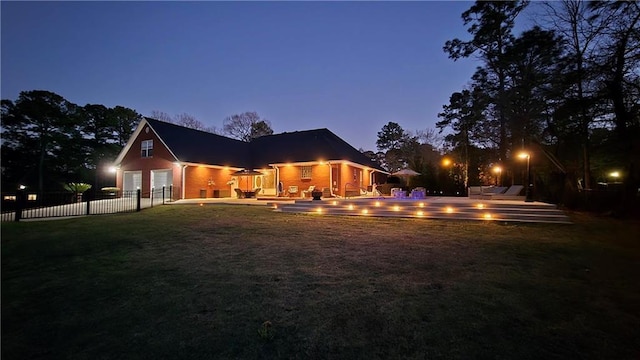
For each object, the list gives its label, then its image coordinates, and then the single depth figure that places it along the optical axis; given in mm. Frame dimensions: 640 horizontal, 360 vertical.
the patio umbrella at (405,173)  21247
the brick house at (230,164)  21844
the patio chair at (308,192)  20641
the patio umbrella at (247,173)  22391
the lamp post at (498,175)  23653
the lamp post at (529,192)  12930
